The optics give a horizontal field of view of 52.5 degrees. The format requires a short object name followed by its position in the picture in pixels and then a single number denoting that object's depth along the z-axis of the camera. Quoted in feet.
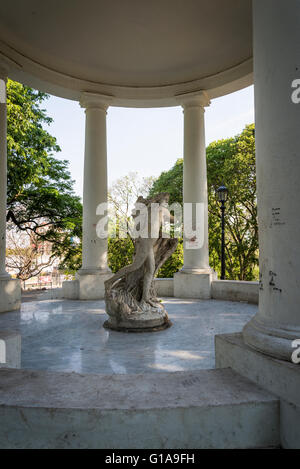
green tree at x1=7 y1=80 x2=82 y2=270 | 81.35
